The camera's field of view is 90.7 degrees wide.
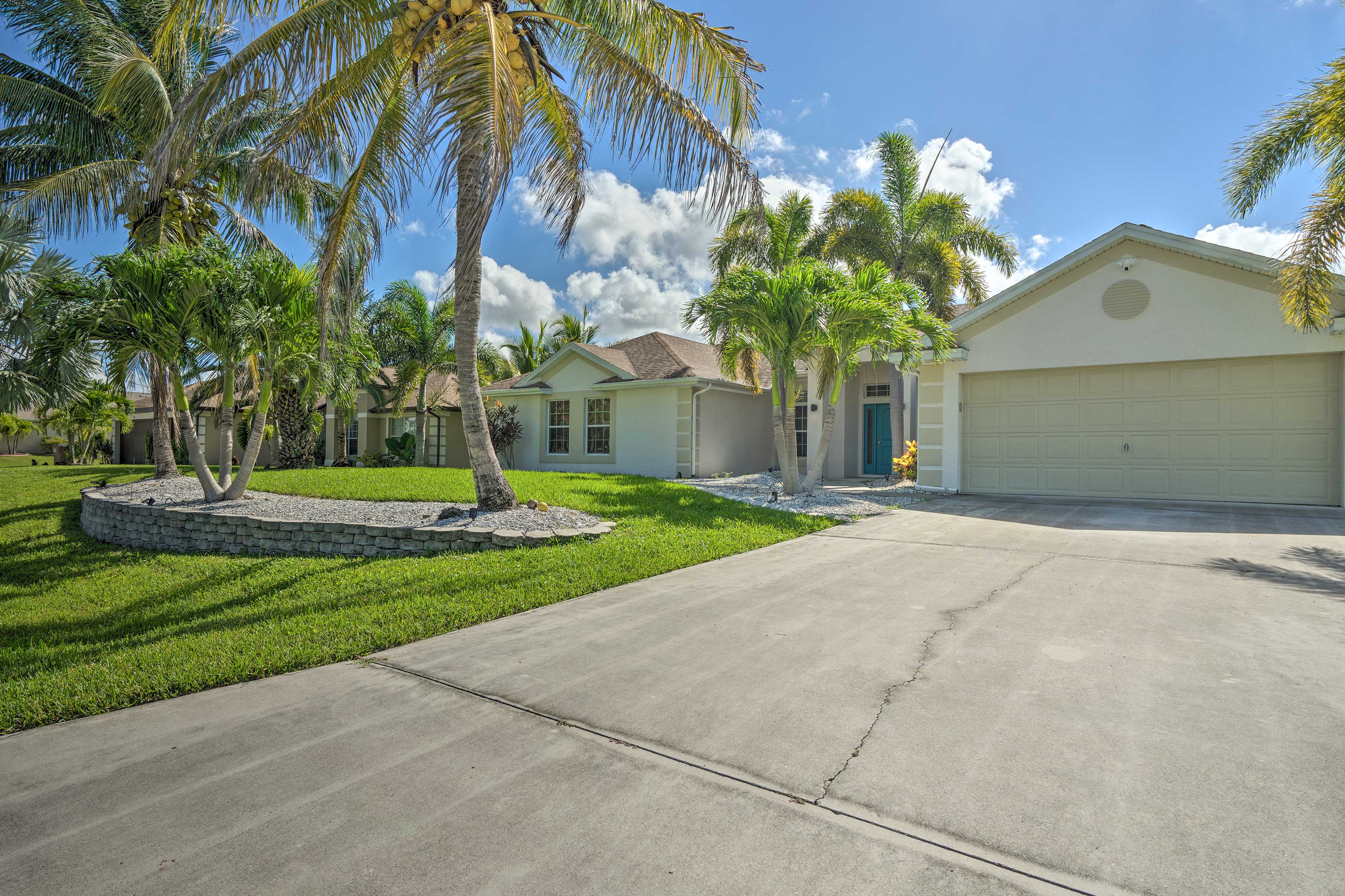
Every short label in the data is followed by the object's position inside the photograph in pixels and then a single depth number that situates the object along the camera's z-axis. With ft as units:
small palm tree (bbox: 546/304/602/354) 105.81
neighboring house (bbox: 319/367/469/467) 79.61
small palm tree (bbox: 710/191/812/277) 56.70
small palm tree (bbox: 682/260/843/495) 37.09
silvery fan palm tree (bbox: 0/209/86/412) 44.16
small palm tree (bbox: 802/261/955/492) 36.58
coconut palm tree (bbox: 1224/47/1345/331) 30.94
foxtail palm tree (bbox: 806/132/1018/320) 54.60
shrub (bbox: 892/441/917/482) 51.13
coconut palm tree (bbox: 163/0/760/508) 23.90
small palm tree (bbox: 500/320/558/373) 105.19
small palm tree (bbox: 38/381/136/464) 88.43
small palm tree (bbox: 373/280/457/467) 73.92
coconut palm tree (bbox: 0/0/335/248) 43.52
